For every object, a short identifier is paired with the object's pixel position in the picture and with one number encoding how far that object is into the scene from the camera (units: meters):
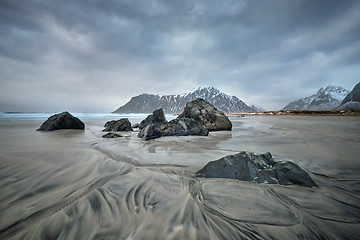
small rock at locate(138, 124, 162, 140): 5.04
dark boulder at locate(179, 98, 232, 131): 7.89
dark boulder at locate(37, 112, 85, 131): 6.90
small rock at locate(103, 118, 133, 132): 7.30
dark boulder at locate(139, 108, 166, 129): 6.98
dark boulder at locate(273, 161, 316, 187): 1.62
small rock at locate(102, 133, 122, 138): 5.11
